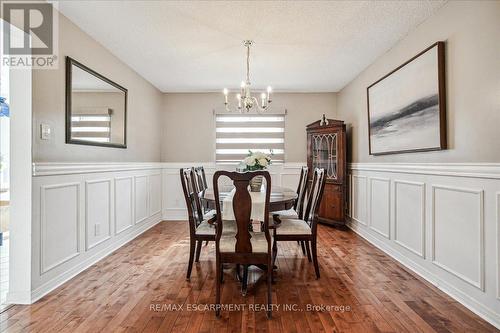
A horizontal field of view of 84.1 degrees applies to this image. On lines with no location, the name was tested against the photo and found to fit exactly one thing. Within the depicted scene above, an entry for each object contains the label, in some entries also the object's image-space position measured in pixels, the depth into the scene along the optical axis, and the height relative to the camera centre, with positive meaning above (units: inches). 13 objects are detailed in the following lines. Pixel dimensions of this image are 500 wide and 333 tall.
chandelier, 122.1 +33.1
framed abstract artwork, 95.5 +24.6
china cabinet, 173.2 +4.1
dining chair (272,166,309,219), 117.9 -15.4
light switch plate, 88.5 +11.8
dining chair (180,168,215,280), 100.0 -20.0
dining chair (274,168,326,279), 98.8 -22.2
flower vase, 112.3 -7.3
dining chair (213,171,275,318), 76.2 -21.5
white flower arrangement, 108.1 +2.4
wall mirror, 102.8 +25.5
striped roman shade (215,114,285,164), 207.2 +24.1
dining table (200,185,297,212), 92.0 -11.0
